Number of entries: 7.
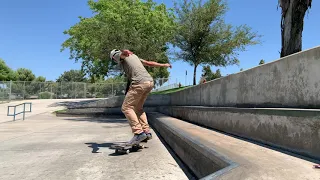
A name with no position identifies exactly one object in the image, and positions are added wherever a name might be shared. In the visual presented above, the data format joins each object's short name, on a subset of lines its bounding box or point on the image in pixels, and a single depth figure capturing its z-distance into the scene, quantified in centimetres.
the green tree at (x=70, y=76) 7292
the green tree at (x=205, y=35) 1824
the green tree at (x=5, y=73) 4387
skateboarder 338
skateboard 330
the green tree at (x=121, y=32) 1378
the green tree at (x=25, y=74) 5076
